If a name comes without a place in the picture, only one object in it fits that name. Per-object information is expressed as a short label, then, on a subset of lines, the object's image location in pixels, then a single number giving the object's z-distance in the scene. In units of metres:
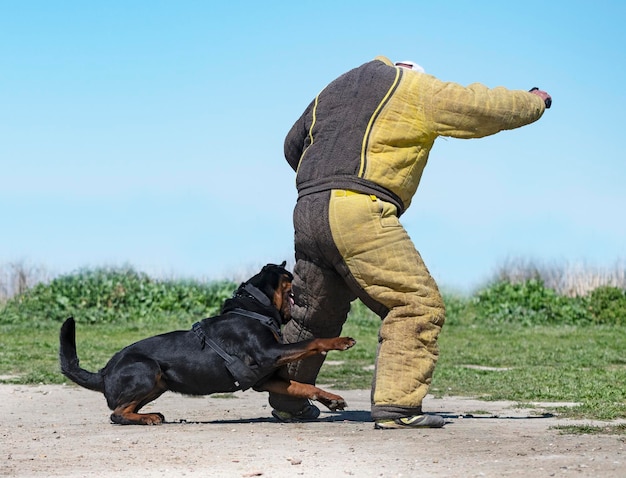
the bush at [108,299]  19.28
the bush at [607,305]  20.32
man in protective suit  5.99
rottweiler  6.39
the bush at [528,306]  20.27
